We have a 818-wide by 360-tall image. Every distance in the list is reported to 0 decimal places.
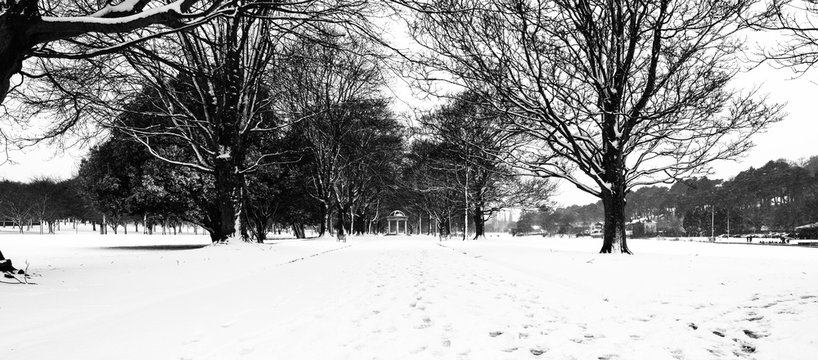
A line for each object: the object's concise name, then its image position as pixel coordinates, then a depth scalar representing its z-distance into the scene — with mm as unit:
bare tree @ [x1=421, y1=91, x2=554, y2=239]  27828
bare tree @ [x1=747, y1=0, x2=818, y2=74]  8656
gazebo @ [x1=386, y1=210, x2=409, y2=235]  82625
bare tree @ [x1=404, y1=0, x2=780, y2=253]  13289
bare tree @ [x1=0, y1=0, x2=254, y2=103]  7125
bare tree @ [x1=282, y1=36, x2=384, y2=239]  27516
